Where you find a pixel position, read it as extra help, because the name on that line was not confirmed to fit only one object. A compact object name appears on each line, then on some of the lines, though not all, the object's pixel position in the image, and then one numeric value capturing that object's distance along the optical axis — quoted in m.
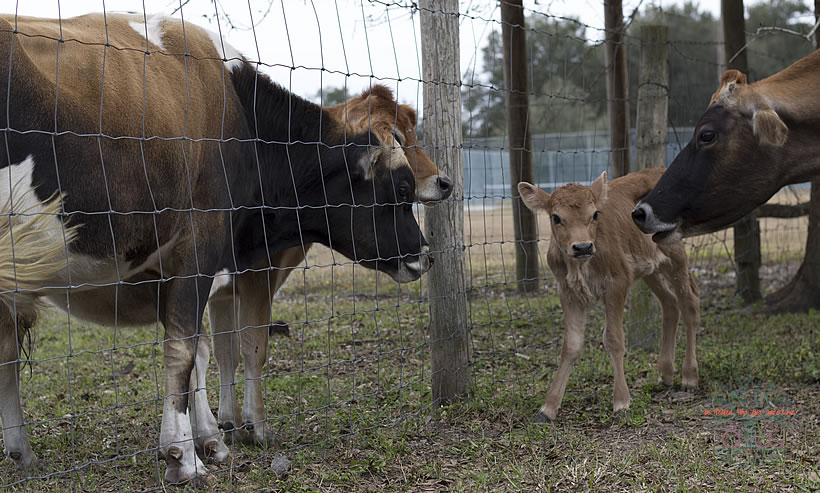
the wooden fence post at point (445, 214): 4.80
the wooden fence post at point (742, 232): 8.16
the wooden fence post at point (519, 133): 8.88
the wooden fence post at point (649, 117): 6.45
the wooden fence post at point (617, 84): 8.12
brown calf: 4.75
